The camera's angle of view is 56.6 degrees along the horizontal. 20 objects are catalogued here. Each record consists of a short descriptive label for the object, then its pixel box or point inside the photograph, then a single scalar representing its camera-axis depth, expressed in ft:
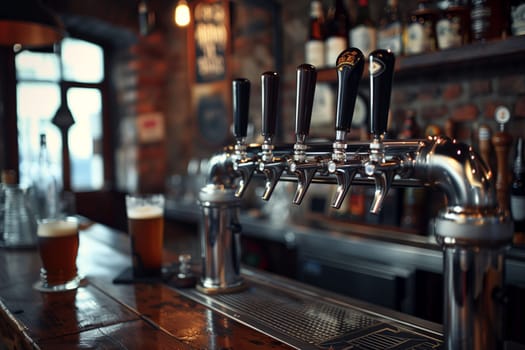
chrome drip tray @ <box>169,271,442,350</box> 2.91
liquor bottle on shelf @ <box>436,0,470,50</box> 6.50
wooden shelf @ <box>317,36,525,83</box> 5.63
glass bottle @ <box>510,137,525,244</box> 5.89
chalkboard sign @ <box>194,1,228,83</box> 11.81
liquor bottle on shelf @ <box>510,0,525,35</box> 5.79
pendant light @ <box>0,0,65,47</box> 5.40
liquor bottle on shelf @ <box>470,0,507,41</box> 6.17
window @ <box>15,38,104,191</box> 13.70
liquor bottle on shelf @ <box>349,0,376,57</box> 7.42
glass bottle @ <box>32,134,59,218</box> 6.51
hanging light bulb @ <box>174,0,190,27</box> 6.78
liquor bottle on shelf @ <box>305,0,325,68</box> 8.03
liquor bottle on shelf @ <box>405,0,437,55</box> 6.79
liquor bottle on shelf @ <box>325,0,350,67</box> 8.59
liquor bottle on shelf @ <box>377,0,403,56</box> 7.17
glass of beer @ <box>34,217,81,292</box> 4.21
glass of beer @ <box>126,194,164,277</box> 4.41
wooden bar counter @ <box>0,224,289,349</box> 2.99
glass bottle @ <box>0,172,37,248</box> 5.80
